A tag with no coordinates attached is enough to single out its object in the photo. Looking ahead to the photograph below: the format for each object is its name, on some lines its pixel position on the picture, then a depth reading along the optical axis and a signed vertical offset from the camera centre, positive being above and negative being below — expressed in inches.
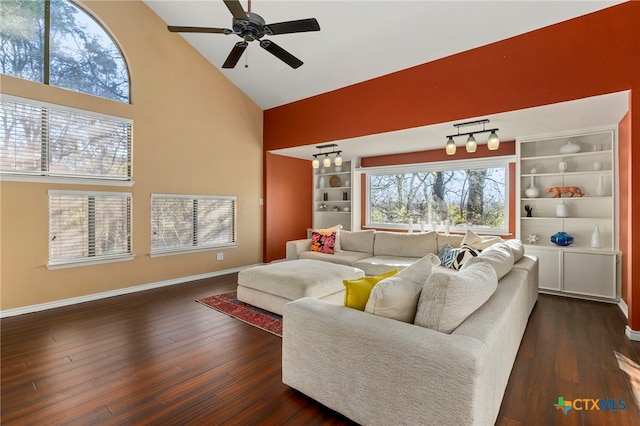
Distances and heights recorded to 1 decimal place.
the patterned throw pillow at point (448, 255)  150.5 -22.0
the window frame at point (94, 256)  143.9 -18.4
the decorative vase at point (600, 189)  160.4 +12.7
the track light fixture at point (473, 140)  146.8 +36.9
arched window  136.0 +82.2
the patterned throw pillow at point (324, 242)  205.0 -20.3
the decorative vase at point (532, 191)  178.5 +12.9
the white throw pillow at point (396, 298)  67.8 -19.6
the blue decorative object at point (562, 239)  167.3 -14.8
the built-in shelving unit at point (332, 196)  272.1 +15.6
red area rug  123.6 -45.9
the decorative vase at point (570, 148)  166.4 +36.3
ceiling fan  97.7 +64.6
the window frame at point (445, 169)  197.2 +32.5
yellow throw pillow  75.9 -20.5
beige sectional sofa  52.9 -29.1
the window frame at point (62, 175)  133.5 +18.7
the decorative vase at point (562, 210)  170.6 +1.5
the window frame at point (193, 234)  180.4 -14.5
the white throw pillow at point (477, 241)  154.2 -14.9
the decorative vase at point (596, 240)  157.1 -14.4
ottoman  127.5 -31.3
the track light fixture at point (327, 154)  209.2 +45.6
